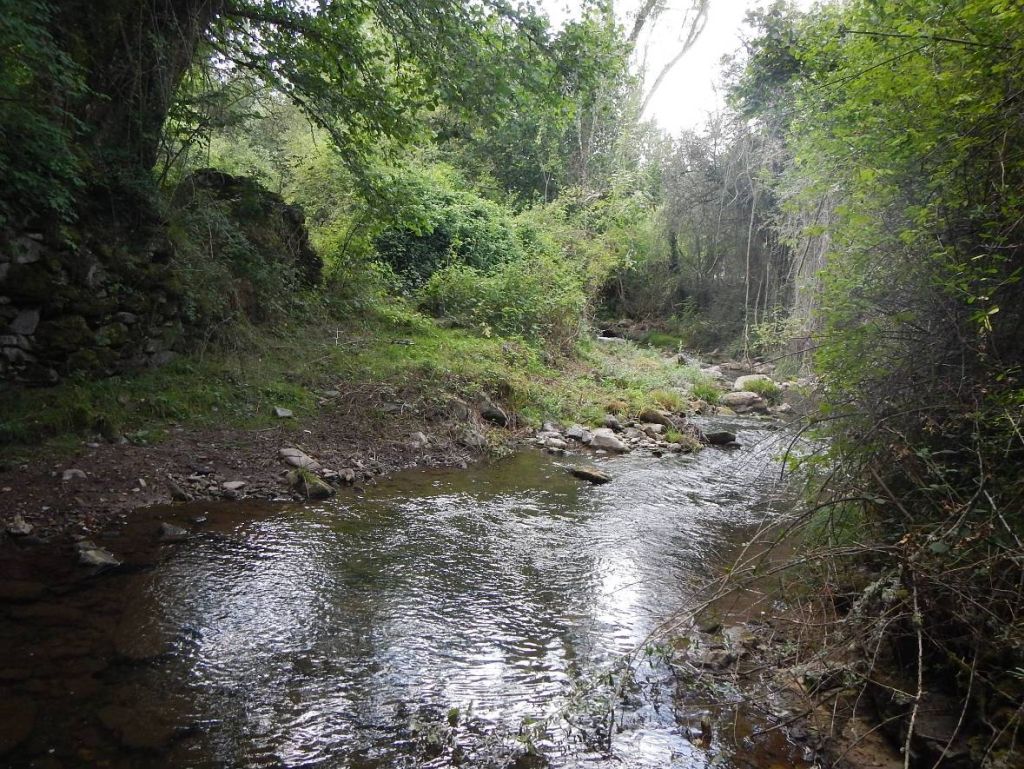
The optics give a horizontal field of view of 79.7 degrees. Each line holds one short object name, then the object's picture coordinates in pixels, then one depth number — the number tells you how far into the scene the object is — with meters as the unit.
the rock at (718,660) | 4.21
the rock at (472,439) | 9.11
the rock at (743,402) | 14.93
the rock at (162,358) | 7.74
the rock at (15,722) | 2.92
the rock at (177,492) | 6.19
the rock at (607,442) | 10.41
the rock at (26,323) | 6.33
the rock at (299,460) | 7.25
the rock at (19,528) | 4.93
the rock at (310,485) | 6.77
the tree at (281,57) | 7.29
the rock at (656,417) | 12.16
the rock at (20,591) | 4.13
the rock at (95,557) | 4.69
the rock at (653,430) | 11.49
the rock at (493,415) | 10.30
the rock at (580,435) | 10.65
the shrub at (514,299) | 14.02
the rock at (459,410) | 9.60
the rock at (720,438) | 11.56
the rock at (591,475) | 8.52
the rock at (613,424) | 11.61
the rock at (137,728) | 3.05
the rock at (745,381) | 16.30
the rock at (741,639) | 4.38
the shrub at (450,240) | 14.62
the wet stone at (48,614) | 3.94
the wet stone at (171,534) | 5.34
